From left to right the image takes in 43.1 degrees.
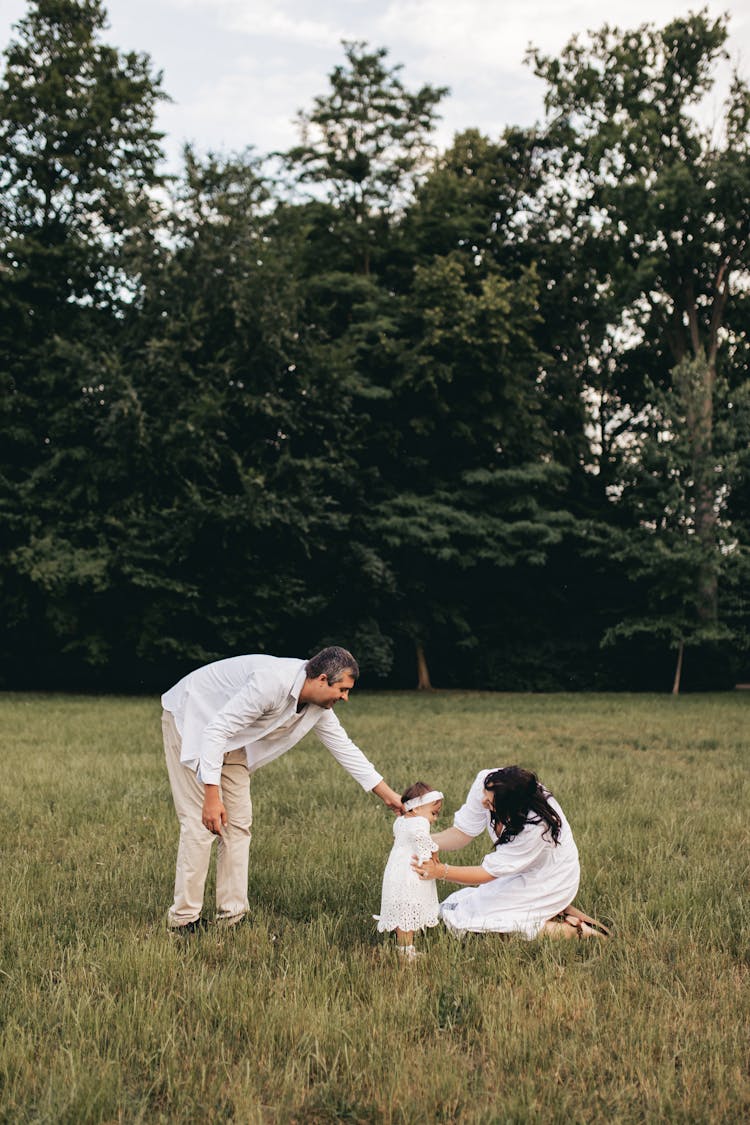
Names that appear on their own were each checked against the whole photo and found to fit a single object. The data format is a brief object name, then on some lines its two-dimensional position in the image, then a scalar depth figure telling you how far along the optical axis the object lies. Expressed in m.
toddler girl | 5.32
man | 5.60
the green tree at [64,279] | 25.48
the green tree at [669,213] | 29.83
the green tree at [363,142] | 30.48
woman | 5.55
